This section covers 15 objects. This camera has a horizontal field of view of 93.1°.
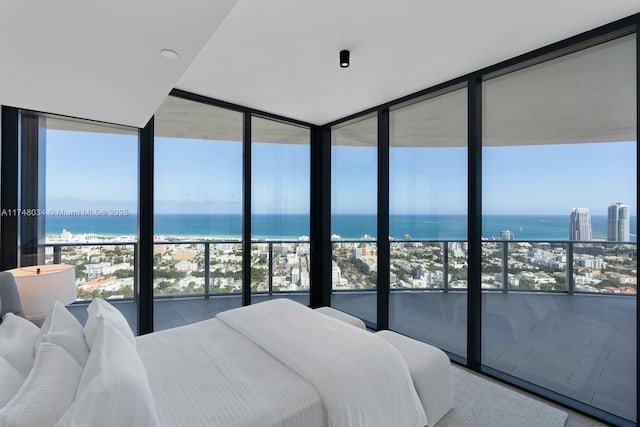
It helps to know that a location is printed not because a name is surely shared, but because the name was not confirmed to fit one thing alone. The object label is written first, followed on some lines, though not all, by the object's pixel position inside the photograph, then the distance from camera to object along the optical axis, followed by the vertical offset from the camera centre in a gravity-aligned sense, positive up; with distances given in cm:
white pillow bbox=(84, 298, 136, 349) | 161 -62
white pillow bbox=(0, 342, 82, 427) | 96 -63
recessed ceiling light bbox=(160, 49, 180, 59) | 165 +89
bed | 110 -87
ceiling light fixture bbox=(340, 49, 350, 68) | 242 +127
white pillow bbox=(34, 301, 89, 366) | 144 -60
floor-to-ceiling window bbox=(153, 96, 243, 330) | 324 +4
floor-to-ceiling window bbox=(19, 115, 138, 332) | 266 +12
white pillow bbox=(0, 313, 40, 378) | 137 -62
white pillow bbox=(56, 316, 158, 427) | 98 -63
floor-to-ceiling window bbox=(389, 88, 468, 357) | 303 -5
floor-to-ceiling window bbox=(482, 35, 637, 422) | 213 -9
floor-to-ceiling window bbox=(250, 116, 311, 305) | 397 +7
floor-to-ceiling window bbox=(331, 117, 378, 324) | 394 -3
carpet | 204 -140
